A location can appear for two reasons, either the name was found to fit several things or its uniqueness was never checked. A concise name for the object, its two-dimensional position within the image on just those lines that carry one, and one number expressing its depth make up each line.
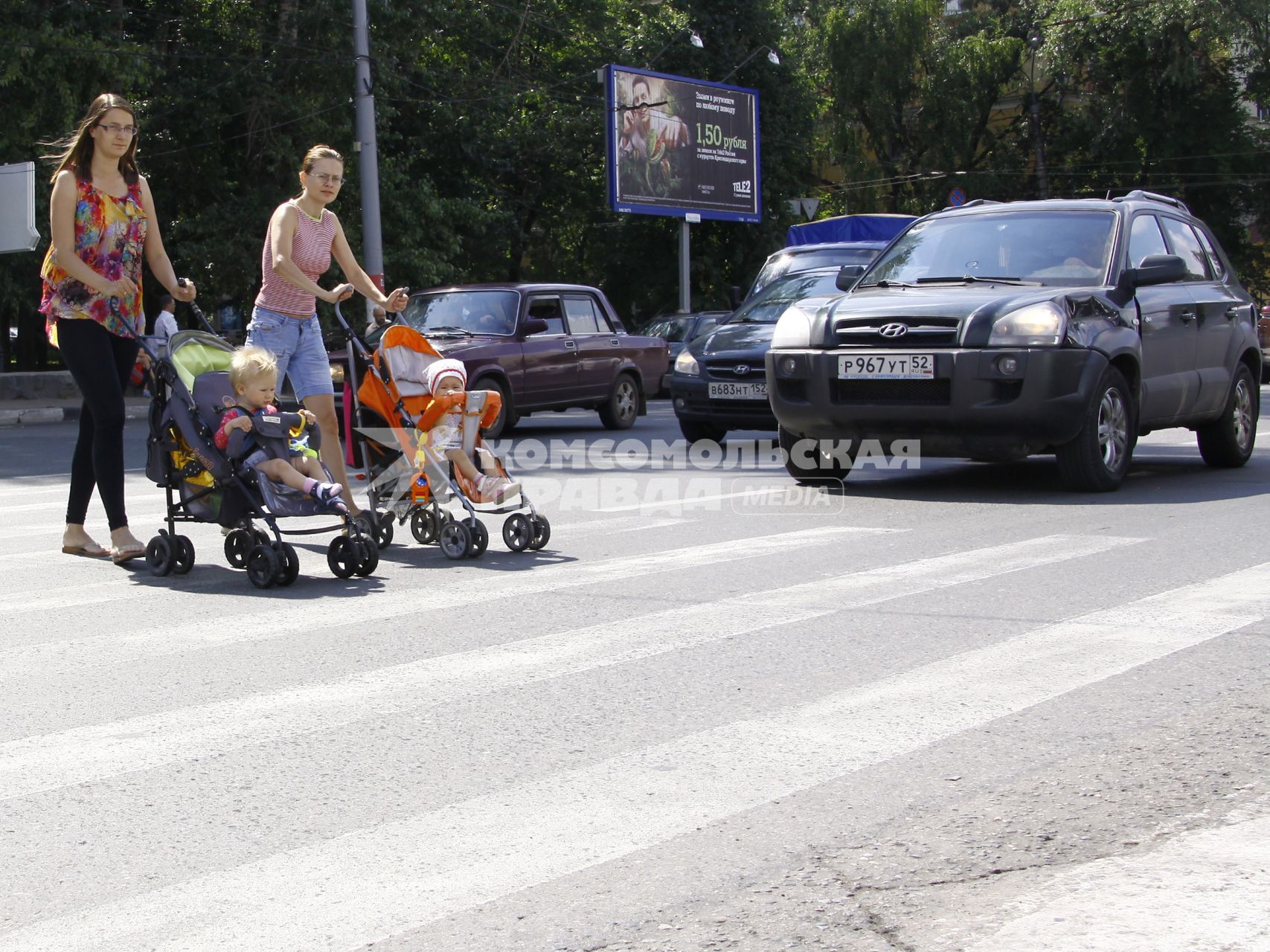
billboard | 33.97
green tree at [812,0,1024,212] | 52.34
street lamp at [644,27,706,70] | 40.88
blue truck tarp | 27.09
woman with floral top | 7.21
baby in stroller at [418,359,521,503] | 7.48
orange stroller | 7.52
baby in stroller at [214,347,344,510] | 6.80
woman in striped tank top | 7.94
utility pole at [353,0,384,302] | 24.03
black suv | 9.28
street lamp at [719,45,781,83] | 39.92
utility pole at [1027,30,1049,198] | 53.56
